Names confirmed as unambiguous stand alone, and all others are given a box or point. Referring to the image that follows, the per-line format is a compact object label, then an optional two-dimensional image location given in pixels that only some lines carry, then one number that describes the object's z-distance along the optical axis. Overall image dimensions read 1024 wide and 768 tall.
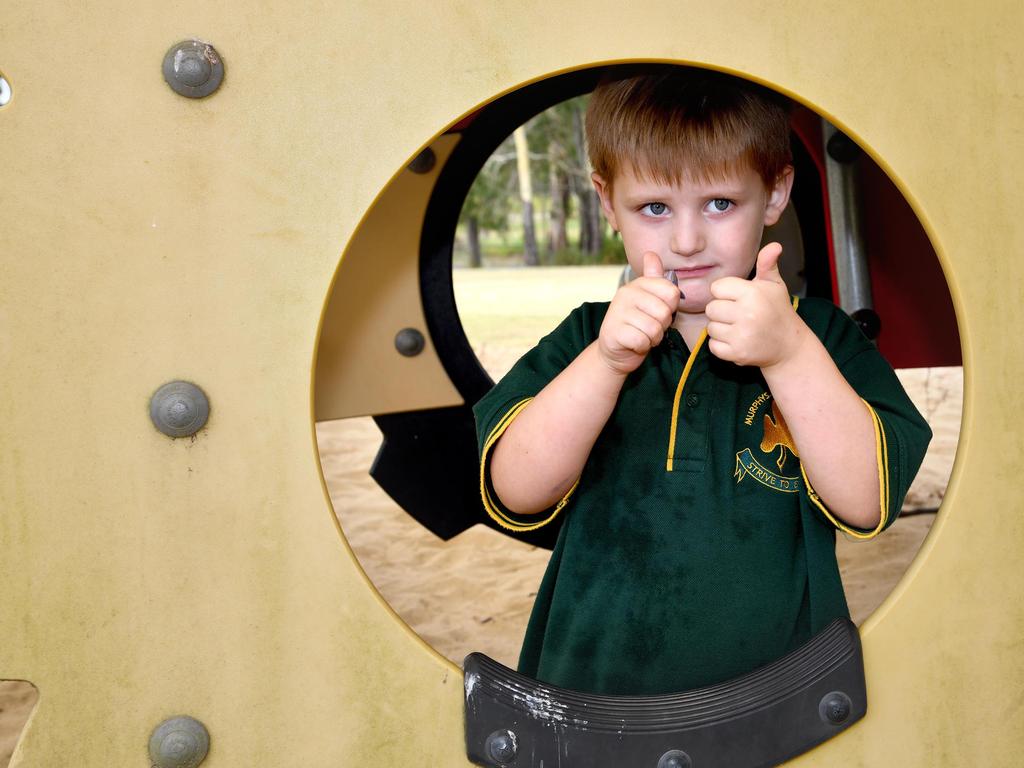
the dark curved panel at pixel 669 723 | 0.79
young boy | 0.92
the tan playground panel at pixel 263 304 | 0.73
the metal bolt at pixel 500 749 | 0.79
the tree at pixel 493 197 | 15.78
